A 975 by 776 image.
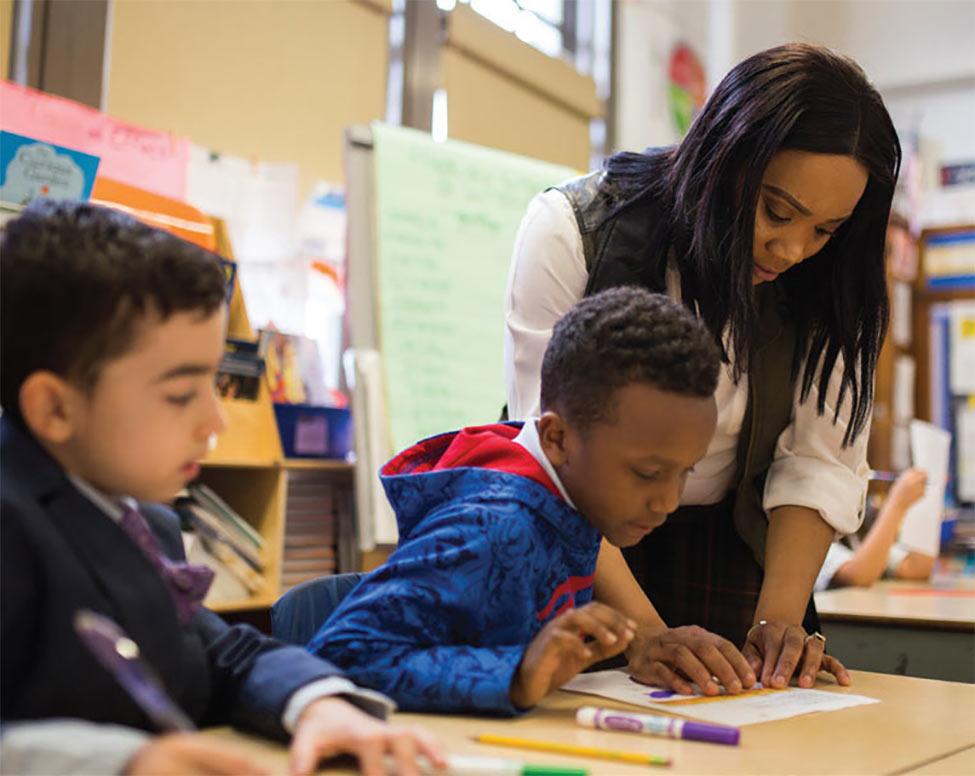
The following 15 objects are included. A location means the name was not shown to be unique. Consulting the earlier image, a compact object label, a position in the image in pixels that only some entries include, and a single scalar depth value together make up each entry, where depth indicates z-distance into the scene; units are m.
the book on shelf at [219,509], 2.79
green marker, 0.77
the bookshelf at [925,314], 6.11
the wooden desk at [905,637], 2.03
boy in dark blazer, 0.75
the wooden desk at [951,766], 0.91
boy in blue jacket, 1.01
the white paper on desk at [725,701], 1.11
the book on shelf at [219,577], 2.73
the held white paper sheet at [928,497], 3.44
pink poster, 2.53
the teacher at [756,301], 1.44
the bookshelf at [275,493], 2.84
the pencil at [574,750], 0.87
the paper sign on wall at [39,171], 2.34
